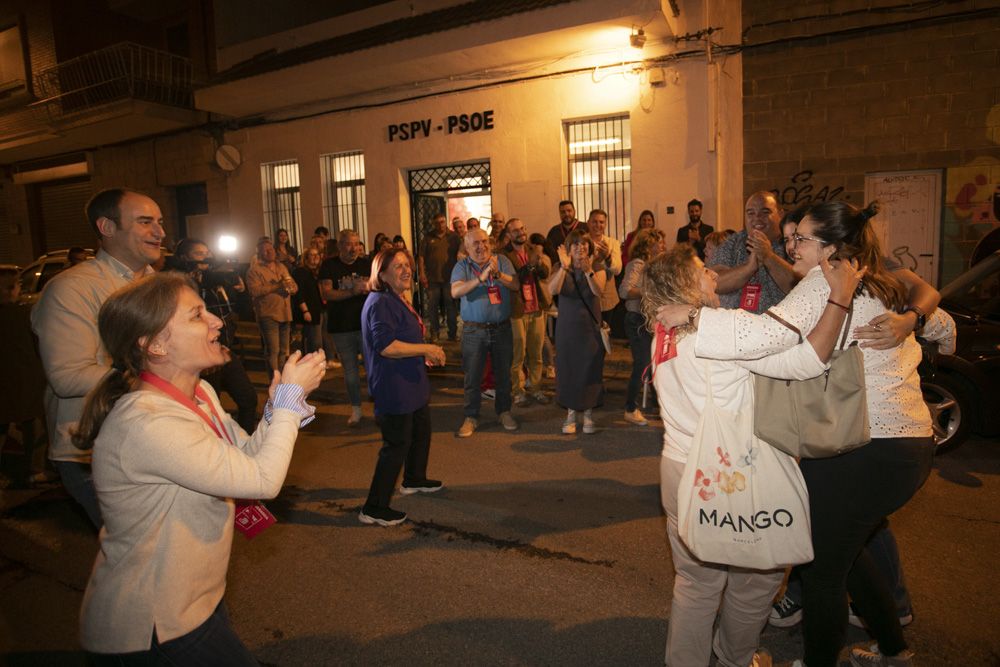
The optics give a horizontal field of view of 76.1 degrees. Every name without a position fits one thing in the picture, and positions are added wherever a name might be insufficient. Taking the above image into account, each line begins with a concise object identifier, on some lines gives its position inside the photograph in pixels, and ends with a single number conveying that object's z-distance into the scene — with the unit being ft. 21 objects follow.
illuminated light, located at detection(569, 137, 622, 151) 37.88
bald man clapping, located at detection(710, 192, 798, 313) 12.76
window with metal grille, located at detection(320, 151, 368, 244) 47.83
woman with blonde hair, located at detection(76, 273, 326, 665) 5.78
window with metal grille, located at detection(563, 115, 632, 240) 37.63
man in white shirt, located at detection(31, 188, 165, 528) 8.87
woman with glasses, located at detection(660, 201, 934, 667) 7.36
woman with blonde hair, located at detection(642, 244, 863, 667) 7.89
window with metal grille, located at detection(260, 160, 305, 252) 51.19
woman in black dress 20.43
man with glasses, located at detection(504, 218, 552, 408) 24.84
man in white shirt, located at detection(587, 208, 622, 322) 21.54
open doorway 43.27
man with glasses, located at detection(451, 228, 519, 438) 21.15
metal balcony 50.65
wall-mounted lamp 33.04
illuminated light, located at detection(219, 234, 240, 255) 51.13
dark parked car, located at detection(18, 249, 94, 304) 41.73
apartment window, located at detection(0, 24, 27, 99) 64.08
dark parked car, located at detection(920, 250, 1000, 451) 17.69
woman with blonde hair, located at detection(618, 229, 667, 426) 20.72
